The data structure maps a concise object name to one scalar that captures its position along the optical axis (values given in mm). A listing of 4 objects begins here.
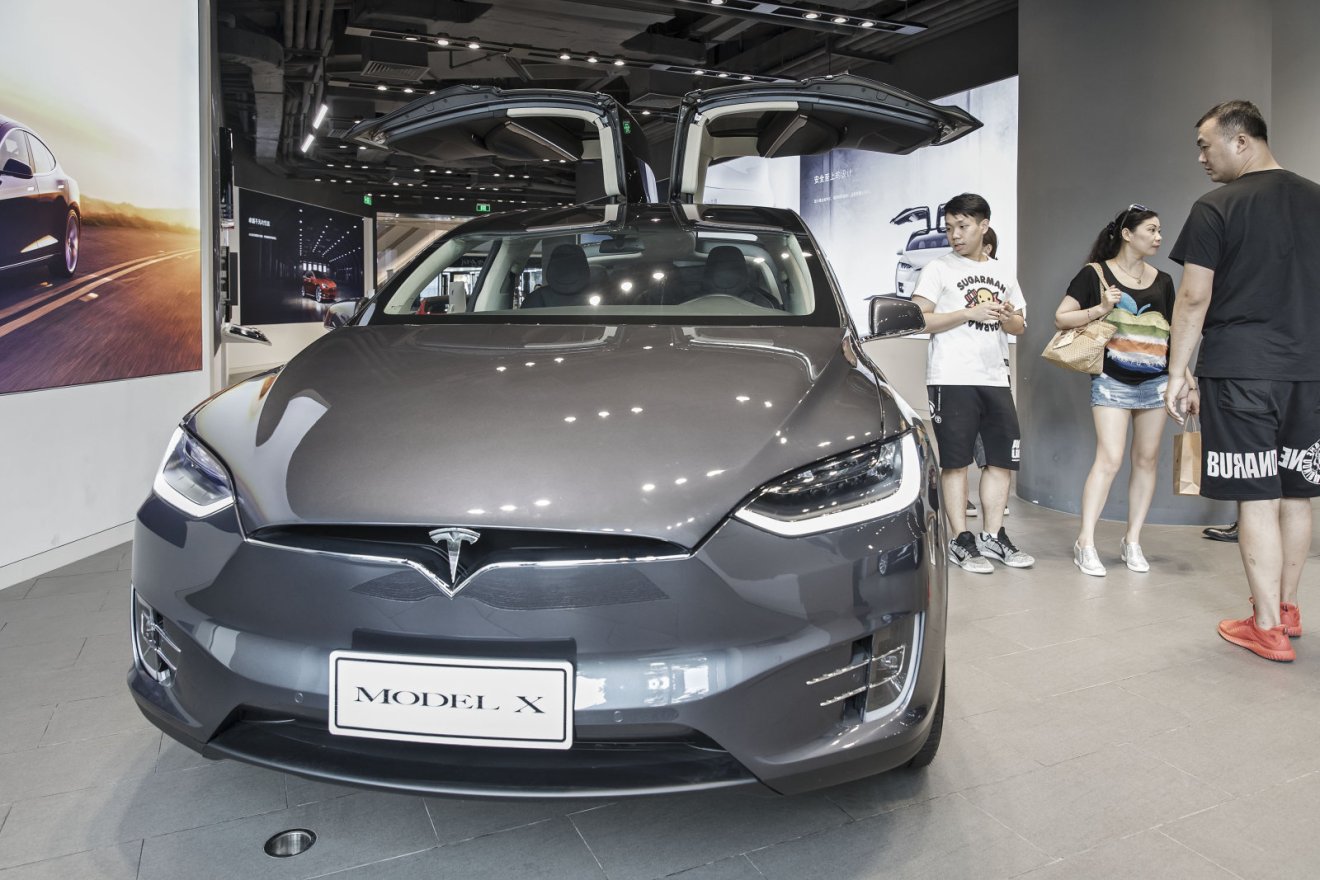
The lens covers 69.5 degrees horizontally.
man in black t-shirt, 2566
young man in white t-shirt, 3523
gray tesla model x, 1246
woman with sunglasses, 3455
